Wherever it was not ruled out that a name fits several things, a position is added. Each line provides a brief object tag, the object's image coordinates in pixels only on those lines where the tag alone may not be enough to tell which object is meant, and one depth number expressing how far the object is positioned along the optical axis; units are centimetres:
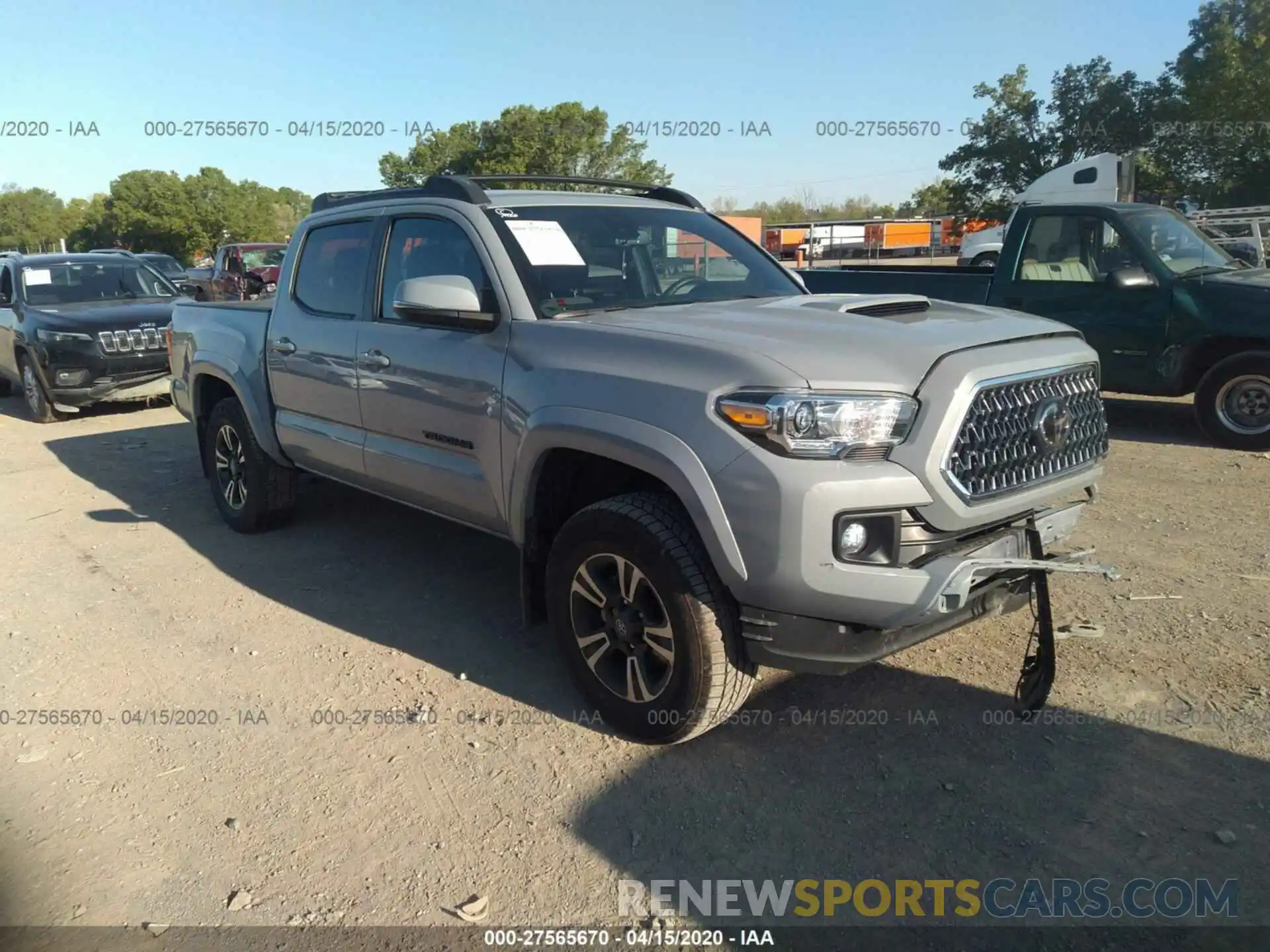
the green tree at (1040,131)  3159
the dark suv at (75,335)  1000
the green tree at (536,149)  4066
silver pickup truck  282
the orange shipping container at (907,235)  4000
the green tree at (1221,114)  2736
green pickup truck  721
